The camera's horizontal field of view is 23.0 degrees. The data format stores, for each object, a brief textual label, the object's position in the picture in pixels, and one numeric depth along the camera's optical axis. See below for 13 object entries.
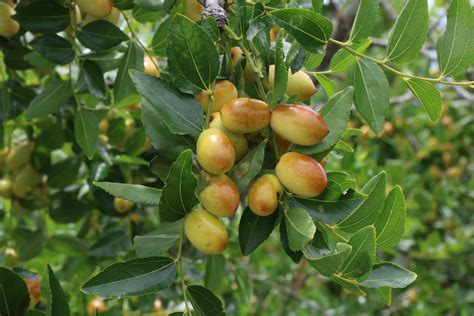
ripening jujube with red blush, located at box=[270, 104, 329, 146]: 0.63
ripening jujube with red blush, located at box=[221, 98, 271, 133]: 0.63
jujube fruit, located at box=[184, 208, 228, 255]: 0.63
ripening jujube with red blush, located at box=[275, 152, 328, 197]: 0.62
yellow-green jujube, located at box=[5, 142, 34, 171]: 0.90
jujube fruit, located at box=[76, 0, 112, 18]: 0.74
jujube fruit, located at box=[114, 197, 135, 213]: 0.90
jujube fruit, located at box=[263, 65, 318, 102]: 0.68
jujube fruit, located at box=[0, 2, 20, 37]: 0.78
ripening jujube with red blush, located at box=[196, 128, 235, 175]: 0.62
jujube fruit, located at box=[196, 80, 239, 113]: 0.66
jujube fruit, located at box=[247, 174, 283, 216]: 0.63
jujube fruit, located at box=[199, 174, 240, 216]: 0.63
